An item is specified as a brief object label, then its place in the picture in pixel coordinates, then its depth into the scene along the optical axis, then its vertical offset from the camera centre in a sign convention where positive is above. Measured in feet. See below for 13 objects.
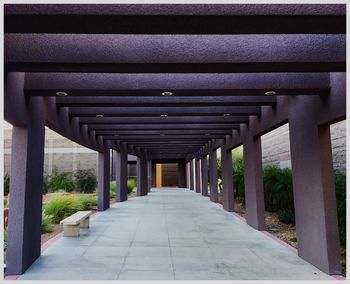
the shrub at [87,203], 46.32 -2.96
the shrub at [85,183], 67.36 +0.01
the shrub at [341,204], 22.03 -1.92
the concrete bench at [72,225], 25.17 -3.54
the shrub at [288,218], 32.60 -4.08
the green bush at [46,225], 29.36 -3.89
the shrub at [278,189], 34.09 -1.17
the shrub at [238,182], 47.33 -0.39
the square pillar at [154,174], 130.62 +2.82
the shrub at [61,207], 35.78 -2.76
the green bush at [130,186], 81.59 -1.08
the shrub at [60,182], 64.69 +0.25
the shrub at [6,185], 54.01 -0.05
